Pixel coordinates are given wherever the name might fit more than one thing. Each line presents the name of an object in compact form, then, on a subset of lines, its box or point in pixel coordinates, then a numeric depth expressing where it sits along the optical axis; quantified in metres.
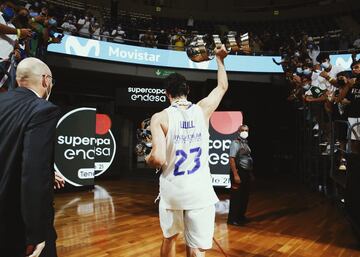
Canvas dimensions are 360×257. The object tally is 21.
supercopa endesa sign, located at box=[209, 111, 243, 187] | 7.30
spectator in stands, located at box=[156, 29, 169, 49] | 13.15
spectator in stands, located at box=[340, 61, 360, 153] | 5.16
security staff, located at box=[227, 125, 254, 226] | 5.03
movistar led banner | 10.23
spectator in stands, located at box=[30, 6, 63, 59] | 5.09
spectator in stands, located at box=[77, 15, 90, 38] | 11.66
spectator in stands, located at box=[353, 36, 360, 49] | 10.24
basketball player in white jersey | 2.22
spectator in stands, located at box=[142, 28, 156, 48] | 12.44
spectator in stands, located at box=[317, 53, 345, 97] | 5.96
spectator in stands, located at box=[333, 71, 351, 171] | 5.67
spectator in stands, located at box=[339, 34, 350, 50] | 11.16
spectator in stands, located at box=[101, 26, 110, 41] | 11.78
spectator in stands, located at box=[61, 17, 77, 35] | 11.19
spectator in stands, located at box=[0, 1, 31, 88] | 3.07
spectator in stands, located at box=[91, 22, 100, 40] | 11.60
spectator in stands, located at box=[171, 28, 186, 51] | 12.74
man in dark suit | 1.40
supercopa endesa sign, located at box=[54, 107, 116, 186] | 7.22
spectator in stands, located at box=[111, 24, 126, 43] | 12.45
